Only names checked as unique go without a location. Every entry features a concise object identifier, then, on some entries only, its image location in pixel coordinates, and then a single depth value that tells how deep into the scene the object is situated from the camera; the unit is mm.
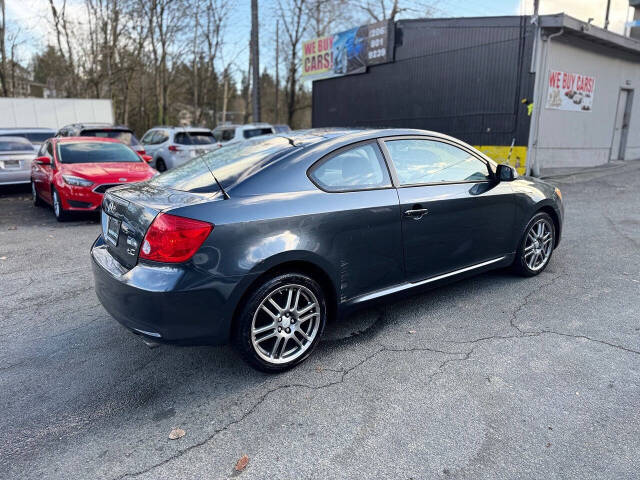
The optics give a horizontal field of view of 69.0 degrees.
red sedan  7637
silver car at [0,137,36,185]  10219
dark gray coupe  2740
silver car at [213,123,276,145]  15164
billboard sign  17766
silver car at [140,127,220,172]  13391
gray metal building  13359
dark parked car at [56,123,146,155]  11922
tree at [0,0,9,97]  25453
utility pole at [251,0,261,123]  16375
